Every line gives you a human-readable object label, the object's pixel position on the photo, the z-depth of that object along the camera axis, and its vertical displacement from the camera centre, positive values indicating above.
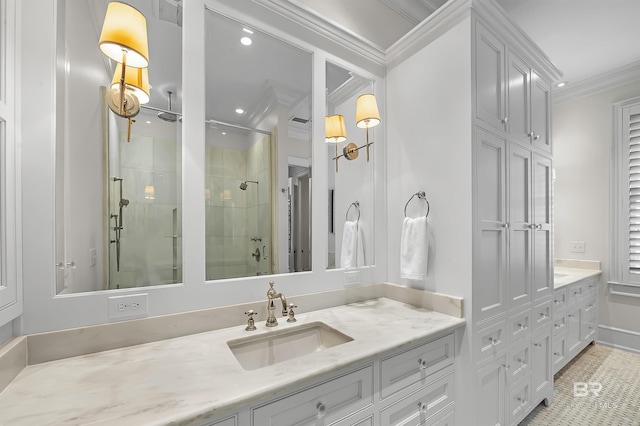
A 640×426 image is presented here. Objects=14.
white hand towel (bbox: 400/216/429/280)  1.62 -0.21
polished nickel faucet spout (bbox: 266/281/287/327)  1.35 -0.45
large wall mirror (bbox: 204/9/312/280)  1.38 +0.32
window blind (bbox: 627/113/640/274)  2.92 +0.18
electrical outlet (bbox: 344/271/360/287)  1.78 -0.41
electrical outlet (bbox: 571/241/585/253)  3.28 -0.39
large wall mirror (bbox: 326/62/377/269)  1.77 +0.19
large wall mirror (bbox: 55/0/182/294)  1.09 +0.20
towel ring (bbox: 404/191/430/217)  1.68 +0.10
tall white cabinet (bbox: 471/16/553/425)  1.53 -0.12
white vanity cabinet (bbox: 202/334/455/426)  0.92 -0.70
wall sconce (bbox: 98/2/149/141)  0.95 +0.57
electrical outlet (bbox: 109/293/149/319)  1.12 -0.37
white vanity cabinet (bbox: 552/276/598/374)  2.33 -0.98
